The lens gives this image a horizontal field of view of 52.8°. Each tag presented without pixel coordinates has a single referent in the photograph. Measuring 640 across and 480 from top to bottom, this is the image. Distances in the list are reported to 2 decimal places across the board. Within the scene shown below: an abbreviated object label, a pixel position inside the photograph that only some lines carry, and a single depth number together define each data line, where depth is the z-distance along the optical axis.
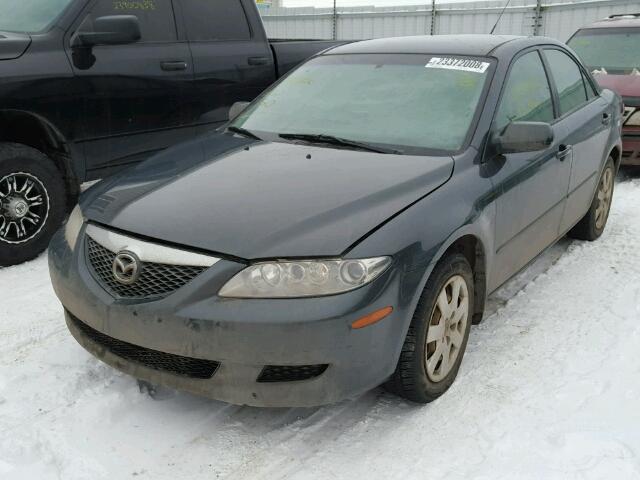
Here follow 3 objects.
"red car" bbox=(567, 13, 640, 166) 7.02
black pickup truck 4.18
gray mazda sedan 2.33
